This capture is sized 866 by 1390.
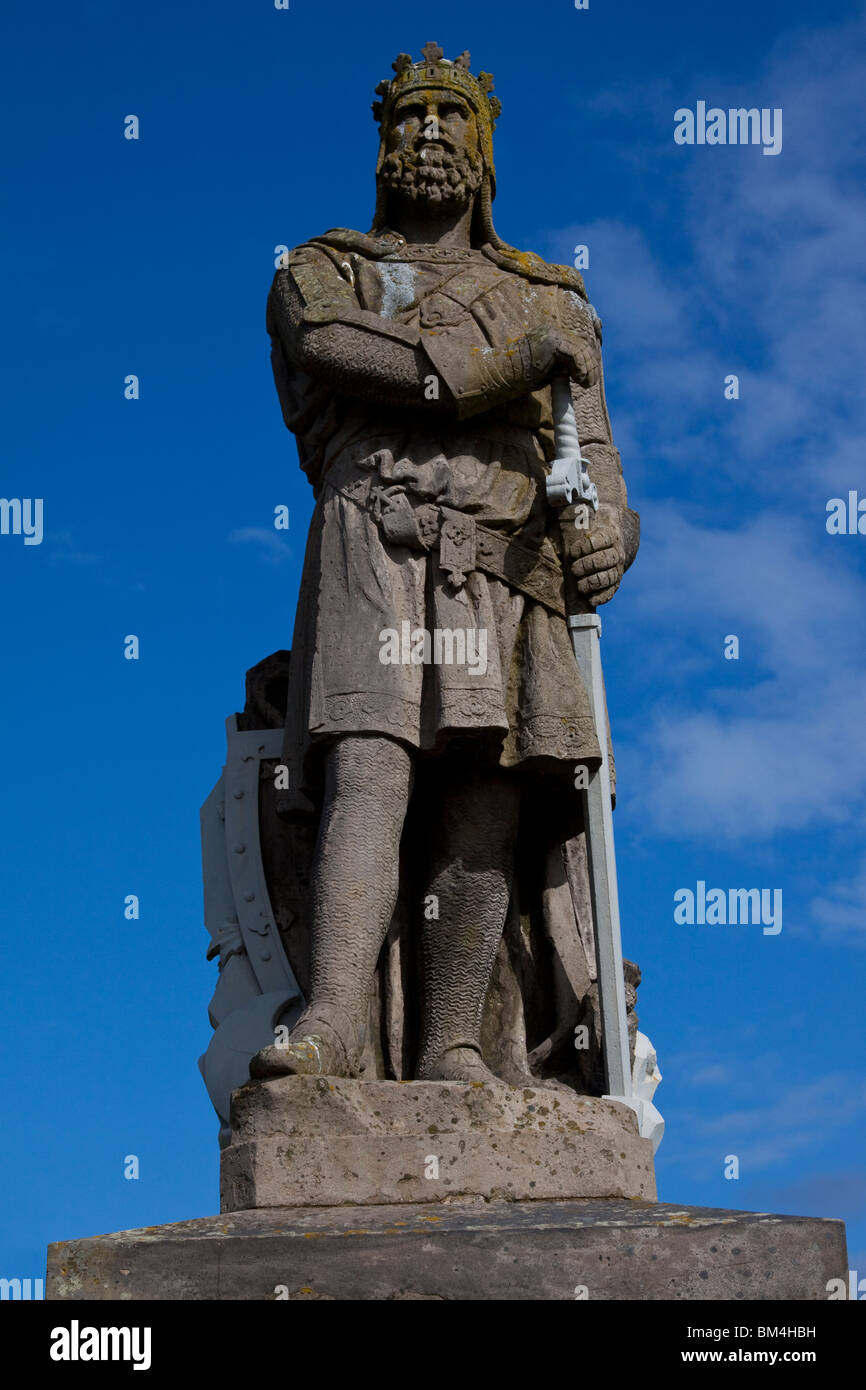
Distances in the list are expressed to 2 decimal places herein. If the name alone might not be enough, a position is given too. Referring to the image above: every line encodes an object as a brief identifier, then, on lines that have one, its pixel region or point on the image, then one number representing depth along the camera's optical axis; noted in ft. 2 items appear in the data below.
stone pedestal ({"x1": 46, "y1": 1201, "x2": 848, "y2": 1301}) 18.84
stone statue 24.49
